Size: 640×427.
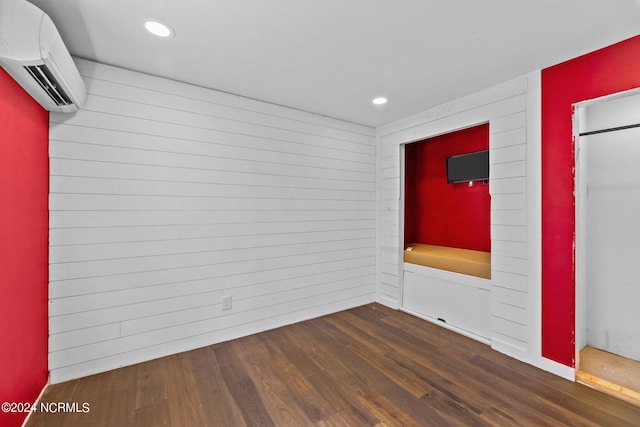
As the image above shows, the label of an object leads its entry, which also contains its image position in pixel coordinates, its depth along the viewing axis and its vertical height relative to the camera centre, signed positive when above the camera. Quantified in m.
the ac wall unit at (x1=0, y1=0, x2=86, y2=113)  1.32 +0.84
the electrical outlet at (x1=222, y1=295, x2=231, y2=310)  2.76 -0.90
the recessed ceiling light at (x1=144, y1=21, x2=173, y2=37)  1.77 +1.22
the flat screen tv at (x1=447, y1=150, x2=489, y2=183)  3.18 +0.58
